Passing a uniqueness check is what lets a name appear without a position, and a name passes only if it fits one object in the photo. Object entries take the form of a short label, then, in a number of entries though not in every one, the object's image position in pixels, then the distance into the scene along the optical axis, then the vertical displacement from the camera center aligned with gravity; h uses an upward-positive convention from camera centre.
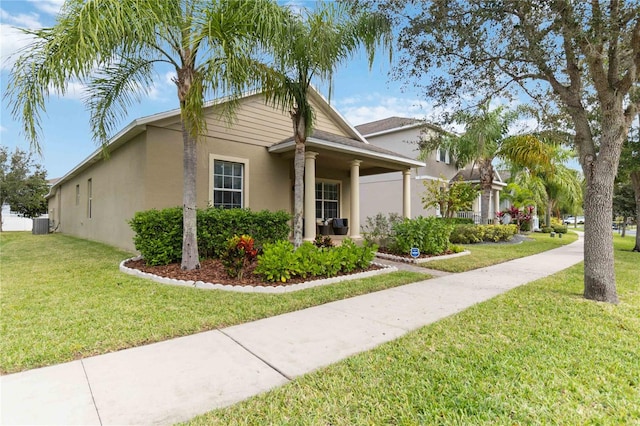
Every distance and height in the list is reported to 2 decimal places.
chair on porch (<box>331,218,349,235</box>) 14.05 -0.61
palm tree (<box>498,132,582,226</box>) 16.02 +2.69
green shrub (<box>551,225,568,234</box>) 25.09 -1.28
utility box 22.14 -0.93
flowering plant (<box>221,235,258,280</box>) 6.52 -0.87
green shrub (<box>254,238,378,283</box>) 6.34 -1.00
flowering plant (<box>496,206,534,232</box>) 20.64 -0.19
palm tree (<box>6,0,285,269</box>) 5.11 +2.89
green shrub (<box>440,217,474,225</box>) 18.96 -0.43
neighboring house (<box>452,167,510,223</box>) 21.93 +1.93
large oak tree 5.15 +2.87
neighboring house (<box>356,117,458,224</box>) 19.89 +2.09
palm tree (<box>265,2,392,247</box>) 6.83 +3.45
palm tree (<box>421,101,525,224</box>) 15.63 +3.25
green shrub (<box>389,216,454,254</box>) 10.27 -0.72
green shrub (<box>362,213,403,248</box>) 10.89 -0.61
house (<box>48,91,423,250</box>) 9.56 +1.70
